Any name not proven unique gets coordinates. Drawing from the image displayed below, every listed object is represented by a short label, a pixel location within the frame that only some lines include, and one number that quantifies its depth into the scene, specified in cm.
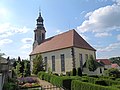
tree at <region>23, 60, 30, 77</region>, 2103
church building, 1699
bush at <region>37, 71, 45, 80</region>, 1583
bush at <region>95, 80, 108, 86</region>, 923
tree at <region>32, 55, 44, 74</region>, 1904
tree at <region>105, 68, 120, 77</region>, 1718
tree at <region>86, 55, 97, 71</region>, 1669
